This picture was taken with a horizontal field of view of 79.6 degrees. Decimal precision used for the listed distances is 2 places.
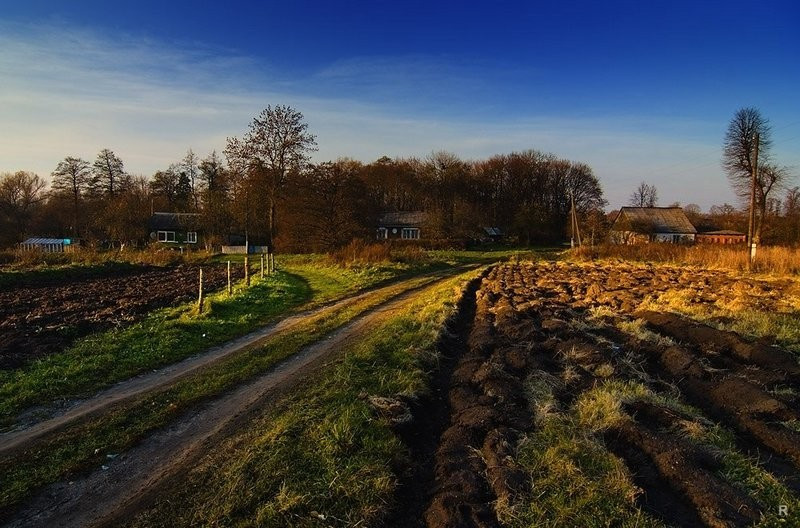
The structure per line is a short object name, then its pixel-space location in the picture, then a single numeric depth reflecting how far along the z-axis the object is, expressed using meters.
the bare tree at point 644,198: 101.88
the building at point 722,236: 69.75
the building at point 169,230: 65.19
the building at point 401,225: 67.75
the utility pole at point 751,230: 27.38
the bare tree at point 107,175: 63.53
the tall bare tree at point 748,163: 39.53
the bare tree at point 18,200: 58.47
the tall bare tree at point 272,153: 44.25
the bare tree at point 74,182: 61.47
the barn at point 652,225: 62.06
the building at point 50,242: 57.65
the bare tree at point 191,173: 74.44
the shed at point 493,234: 65.88
